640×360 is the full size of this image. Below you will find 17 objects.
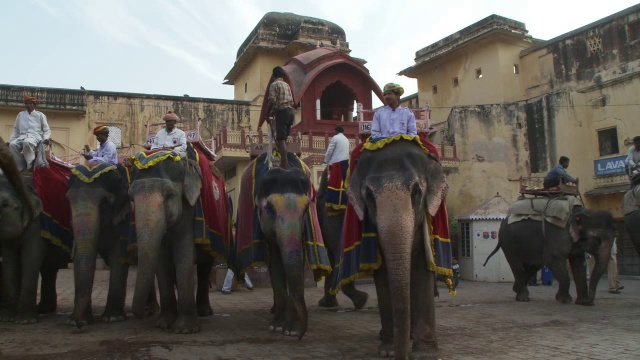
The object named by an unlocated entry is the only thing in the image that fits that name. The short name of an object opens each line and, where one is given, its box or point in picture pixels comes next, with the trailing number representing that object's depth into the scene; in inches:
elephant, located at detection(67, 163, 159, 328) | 254.4
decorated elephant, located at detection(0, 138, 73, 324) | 273.7
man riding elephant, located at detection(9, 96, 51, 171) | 297.3
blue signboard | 852.6
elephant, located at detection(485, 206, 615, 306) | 366.6
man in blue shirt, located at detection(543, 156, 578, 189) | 412.8
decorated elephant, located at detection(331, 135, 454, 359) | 176.1
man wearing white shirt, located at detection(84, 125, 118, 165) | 319.3
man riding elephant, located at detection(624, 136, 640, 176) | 366.6
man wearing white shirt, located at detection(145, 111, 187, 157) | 289.7
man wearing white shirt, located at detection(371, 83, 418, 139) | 214.8
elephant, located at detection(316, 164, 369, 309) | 336.5
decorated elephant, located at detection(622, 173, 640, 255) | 342.6
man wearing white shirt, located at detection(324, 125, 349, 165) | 348.5
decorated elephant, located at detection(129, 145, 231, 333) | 234.8
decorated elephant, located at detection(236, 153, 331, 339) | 232.1
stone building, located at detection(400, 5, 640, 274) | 851.4
